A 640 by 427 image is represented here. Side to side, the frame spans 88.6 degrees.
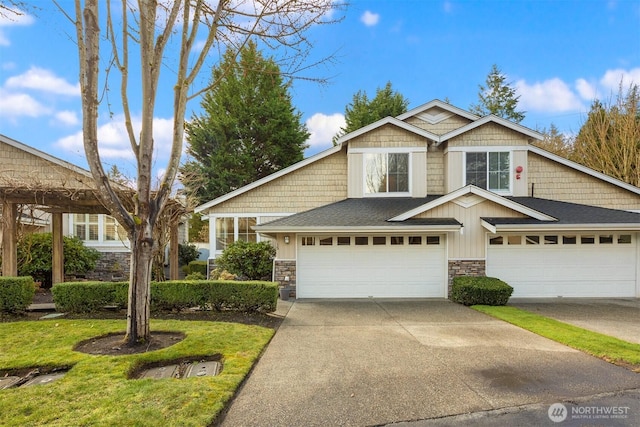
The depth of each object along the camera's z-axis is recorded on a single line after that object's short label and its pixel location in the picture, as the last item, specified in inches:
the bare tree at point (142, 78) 209.5
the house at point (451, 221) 397.4
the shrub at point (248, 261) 438.3
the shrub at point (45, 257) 452.5
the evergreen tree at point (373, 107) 983.0
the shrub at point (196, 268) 613.3
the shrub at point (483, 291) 352.8
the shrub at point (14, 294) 301.3
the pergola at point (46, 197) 345.4
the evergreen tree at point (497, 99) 1116.5
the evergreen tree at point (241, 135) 838.5
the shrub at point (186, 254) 723.4
